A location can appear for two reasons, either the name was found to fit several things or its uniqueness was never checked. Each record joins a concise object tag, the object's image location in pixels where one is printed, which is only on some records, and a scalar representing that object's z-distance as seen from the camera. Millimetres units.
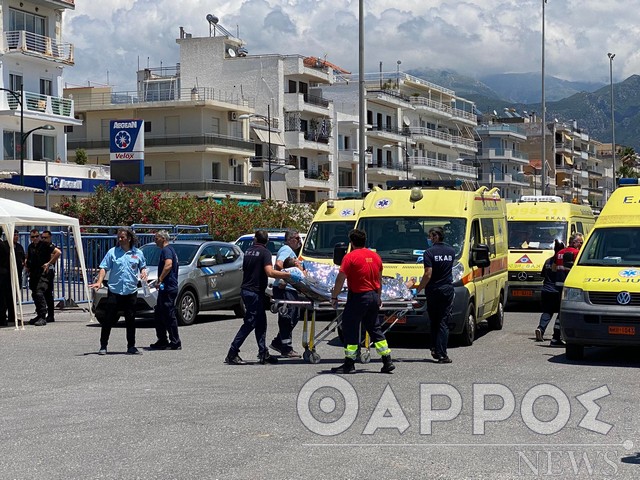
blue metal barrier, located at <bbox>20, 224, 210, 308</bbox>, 24125
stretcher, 13969
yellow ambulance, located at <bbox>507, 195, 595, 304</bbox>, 23922
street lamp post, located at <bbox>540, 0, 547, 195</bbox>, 55472
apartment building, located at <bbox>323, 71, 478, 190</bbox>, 88438
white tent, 19641
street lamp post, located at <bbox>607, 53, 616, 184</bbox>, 73681
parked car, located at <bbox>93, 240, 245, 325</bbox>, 20375
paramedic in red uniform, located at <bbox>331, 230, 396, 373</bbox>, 12789
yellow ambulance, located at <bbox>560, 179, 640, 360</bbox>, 13836
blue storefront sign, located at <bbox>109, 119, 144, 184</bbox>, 52688
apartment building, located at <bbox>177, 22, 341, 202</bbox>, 74688
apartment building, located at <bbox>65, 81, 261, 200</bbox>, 67688
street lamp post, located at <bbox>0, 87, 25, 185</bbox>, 49812
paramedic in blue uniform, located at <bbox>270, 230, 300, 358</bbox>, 14727
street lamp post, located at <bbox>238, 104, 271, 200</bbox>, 65069
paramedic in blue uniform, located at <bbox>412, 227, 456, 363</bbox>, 14047
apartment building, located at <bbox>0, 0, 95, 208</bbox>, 51719
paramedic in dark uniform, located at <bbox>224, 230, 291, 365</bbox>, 14016
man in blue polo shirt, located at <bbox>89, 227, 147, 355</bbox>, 15266
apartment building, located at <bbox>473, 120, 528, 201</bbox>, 115062
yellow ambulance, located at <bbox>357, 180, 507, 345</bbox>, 16109
